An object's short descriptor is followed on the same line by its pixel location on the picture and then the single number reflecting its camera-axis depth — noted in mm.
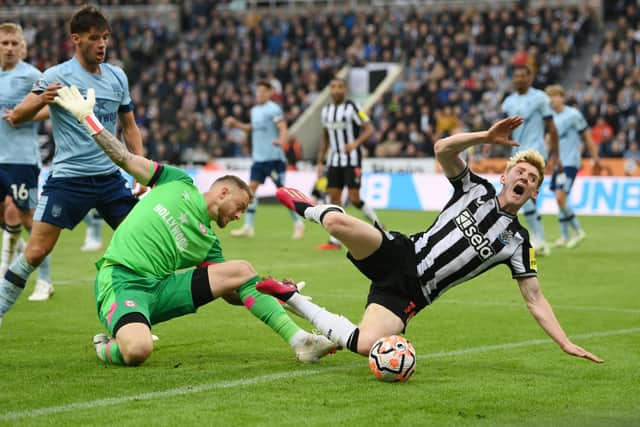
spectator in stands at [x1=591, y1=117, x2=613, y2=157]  55250
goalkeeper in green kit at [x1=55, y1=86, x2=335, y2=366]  13945
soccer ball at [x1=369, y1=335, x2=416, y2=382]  12805
